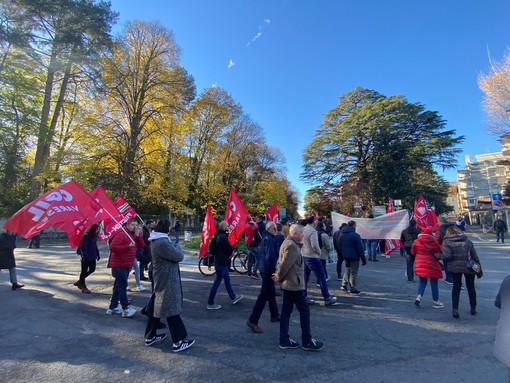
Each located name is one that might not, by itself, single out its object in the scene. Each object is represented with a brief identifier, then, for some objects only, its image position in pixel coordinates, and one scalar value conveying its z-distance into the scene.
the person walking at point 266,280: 5.40
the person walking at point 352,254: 7.90
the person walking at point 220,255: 6.79
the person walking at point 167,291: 4.55
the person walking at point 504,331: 2.58
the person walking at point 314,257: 6.93
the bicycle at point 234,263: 10.40
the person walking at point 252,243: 10.35
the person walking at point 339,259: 9.54
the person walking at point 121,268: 6.17
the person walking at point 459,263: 6.05
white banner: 12.96
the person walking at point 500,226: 21.17
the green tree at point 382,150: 37.22
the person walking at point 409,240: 9.32
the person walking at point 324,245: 8.66
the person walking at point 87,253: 8.09
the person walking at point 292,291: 4.61
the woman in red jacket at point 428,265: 6.70
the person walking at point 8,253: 8.36
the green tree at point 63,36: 21.73
